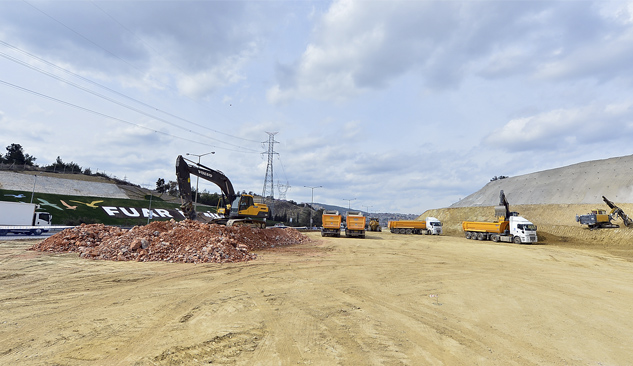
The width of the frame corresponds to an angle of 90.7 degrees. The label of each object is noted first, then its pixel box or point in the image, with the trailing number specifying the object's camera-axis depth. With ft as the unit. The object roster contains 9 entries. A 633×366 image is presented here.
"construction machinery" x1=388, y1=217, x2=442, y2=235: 168.45
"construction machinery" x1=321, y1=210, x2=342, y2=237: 118.42
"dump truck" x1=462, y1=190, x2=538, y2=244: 115.24
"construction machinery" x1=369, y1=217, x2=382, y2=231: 181.47
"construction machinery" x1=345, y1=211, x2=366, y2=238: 118.83
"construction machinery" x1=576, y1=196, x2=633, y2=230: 124.26
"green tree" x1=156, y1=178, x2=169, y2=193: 259.60
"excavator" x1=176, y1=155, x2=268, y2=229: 76.06
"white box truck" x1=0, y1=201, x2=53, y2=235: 86.34
